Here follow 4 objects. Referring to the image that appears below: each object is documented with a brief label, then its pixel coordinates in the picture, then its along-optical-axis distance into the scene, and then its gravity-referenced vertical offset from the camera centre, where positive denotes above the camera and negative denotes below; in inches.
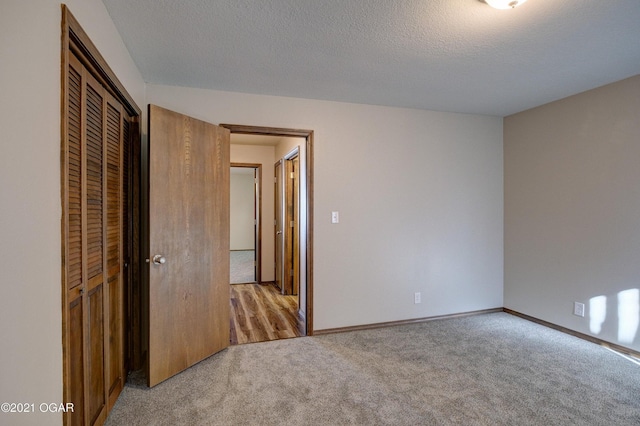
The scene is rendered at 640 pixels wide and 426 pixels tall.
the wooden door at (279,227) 199.5 -8.1
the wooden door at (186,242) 91.2 -8.5
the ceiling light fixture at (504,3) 66.1 +43.8
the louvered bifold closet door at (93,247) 56.1 -6.7
